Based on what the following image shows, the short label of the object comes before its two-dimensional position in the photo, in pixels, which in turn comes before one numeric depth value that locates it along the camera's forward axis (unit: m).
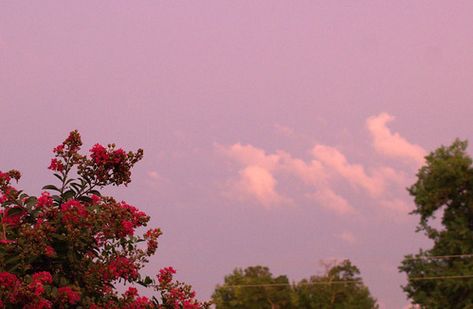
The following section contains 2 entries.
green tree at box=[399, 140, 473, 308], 34.56
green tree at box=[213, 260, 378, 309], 50.16
